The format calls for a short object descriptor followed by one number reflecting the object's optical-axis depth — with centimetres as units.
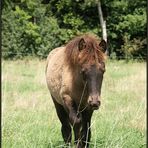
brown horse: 867
